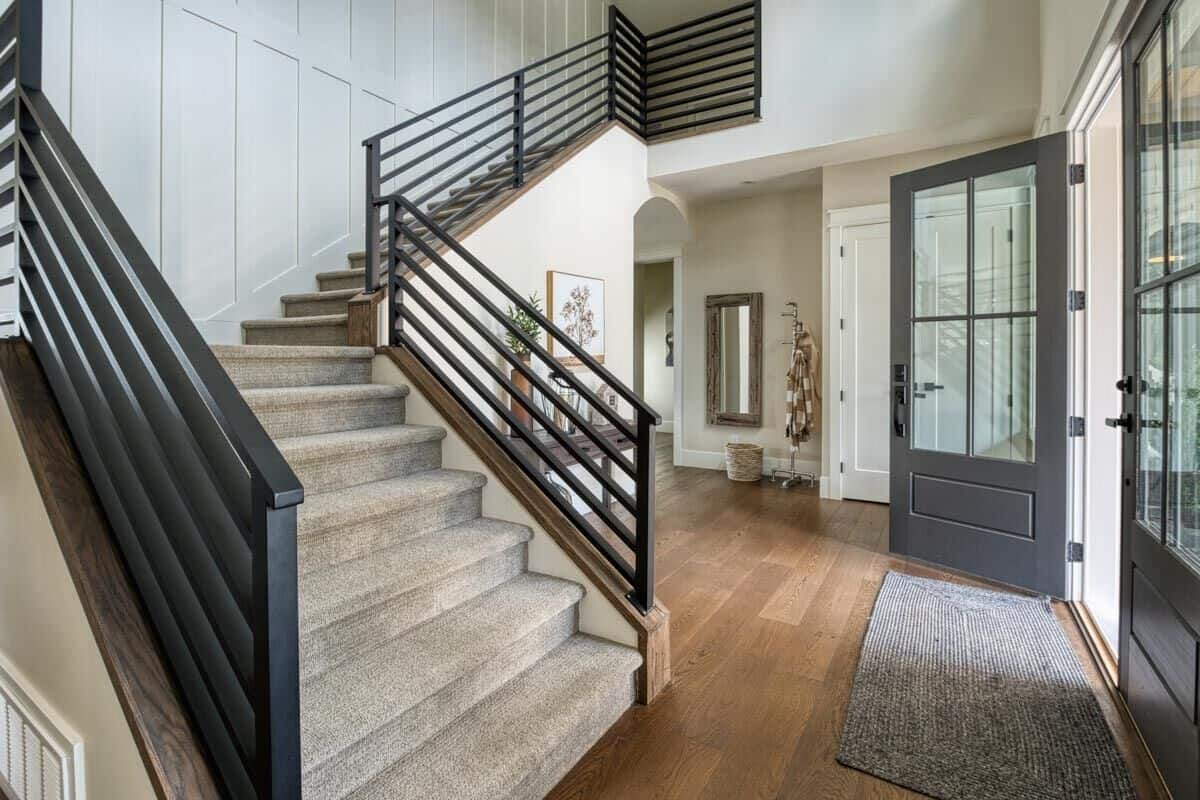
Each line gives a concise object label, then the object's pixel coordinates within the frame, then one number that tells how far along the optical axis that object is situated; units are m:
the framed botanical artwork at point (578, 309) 3.95
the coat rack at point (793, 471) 5.45
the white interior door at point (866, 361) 4.77
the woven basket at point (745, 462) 5.65
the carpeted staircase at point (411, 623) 1.43
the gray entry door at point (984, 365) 2.88
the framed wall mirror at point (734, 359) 5.94
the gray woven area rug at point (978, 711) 1.68
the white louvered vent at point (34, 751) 1.29
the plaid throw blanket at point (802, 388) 5.34
